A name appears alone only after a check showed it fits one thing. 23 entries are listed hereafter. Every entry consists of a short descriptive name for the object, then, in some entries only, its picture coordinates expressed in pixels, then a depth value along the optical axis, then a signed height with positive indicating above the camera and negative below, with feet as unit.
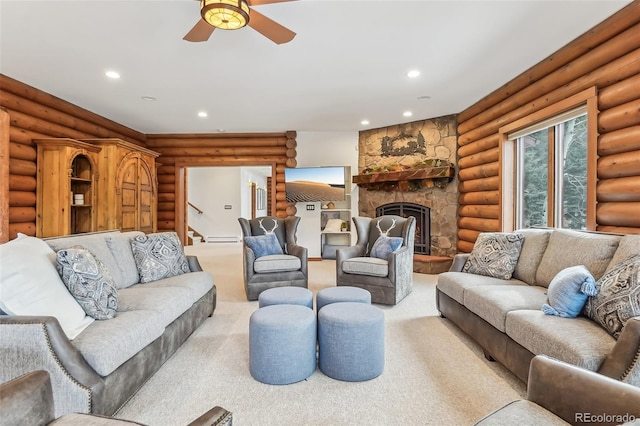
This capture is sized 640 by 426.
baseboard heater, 32.76 -2.81
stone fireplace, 17.78 +2.85
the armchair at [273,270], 12.64 -2.35
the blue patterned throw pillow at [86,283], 6.28 -1.44
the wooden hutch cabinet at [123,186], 15.61 +1.33
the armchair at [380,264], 11.94 -2.00
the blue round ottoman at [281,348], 6.82 -2.94
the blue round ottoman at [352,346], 6.95 -2.95
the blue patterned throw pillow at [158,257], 9.70 -1.42
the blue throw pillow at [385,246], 12.95 -1.40
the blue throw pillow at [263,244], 13.48 -1.40
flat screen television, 21.06 +1.92
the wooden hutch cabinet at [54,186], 13.52 +1.06
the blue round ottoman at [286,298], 8.45 -2.32
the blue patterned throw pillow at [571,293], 6.28 -1.59
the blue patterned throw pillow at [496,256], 9.69 -1.34
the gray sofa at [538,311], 5.00 -2.10
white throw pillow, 5.38 -1.36
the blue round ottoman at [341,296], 8.66 -2.31
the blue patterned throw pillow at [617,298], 5.40 -1.50
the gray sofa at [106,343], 4.91 -2.34
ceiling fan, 6.40 +4.23
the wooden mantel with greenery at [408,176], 17.51 +2.10
